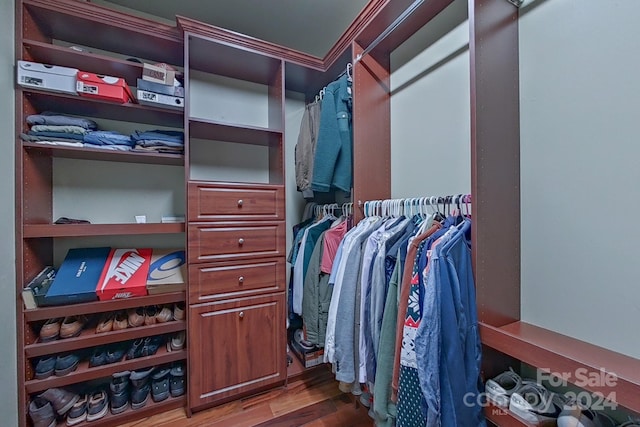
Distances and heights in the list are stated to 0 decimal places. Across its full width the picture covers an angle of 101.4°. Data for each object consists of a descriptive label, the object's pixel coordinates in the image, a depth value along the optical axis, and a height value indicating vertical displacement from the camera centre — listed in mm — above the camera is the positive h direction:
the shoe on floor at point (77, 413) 1312 -1008
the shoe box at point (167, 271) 1465 -336
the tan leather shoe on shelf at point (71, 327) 1306 -564
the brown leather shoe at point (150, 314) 1468 -569
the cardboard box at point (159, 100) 1411 +636
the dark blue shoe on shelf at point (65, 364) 1292 -746
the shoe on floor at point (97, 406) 1352 -1006
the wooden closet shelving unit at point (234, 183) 915 +205
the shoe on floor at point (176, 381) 1522 -981
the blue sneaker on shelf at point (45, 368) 1266 -744
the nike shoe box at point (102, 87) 1301 +654
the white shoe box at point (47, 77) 1205 +659
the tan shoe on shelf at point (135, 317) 1435 -566
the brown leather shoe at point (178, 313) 1524 -574
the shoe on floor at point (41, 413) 1229 -935
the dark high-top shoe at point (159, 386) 1481 -976
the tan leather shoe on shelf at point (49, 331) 1281 -571
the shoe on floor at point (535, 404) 761 -579
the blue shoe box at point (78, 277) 1280 -323
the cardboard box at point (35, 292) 1227 -362
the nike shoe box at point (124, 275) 1372 -334
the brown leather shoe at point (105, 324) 1377 -583
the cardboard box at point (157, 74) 1442 +781
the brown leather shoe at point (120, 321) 1407 -580
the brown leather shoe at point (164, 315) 1485 -575
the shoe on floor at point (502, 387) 828 -577
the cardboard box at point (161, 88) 1413 +703
